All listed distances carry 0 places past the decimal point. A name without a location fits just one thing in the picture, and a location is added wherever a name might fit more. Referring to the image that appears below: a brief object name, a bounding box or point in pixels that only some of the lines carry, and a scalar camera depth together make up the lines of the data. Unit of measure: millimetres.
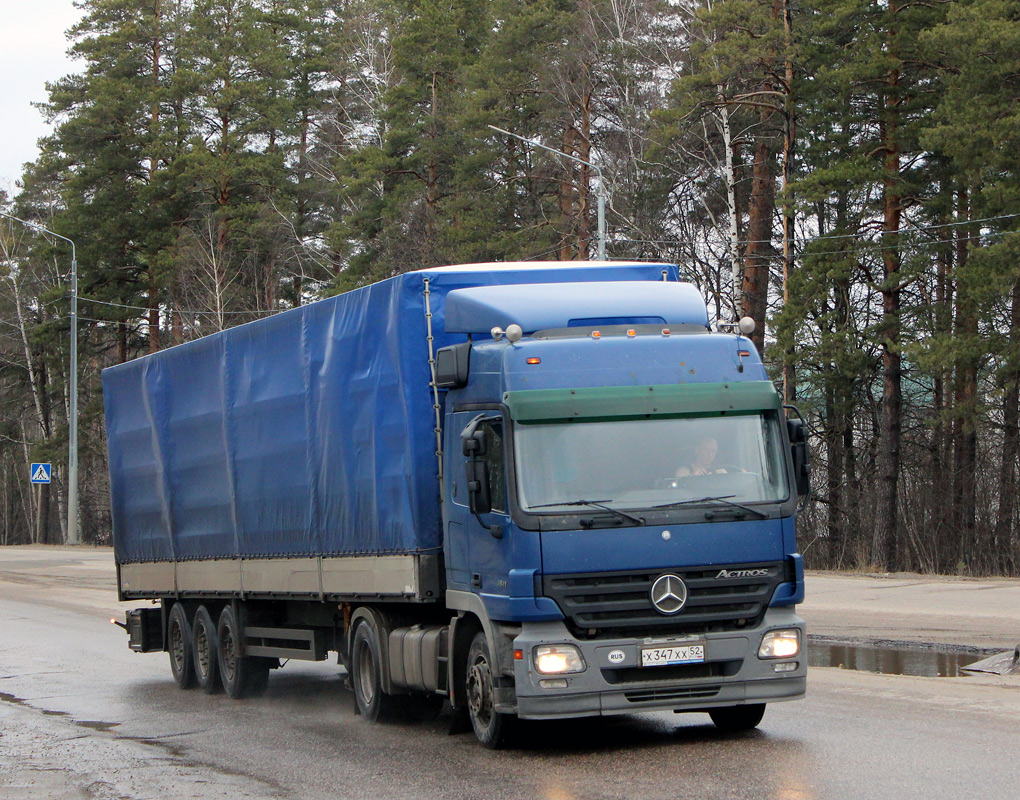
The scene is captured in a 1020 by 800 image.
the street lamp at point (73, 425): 93250
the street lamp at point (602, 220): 57922
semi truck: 17453
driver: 18000
